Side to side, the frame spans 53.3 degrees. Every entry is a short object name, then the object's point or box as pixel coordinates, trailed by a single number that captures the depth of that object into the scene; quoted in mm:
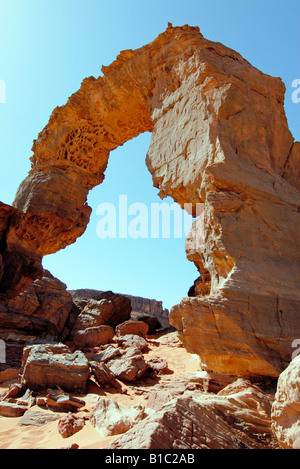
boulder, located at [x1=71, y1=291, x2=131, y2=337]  9422
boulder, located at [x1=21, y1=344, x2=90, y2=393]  3893
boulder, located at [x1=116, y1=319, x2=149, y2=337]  8273
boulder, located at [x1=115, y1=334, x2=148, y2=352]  6820
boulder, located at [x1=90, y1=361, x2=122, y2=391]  4289
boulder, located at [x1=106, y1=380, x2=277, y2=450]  1521
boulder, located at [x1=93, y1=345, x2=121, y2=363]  5561
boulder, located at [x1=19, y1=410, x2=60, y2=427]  2754
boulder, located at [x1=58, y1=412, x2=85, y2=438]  2411
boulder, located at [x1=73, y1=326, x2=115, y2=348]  7680
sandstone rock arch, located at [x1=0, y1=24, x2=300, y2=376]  3102
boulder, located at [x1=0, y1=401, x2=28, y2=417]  3012
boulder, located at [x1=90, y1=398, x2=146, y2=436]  2357
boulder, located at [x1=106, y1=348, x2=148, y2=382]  4672
